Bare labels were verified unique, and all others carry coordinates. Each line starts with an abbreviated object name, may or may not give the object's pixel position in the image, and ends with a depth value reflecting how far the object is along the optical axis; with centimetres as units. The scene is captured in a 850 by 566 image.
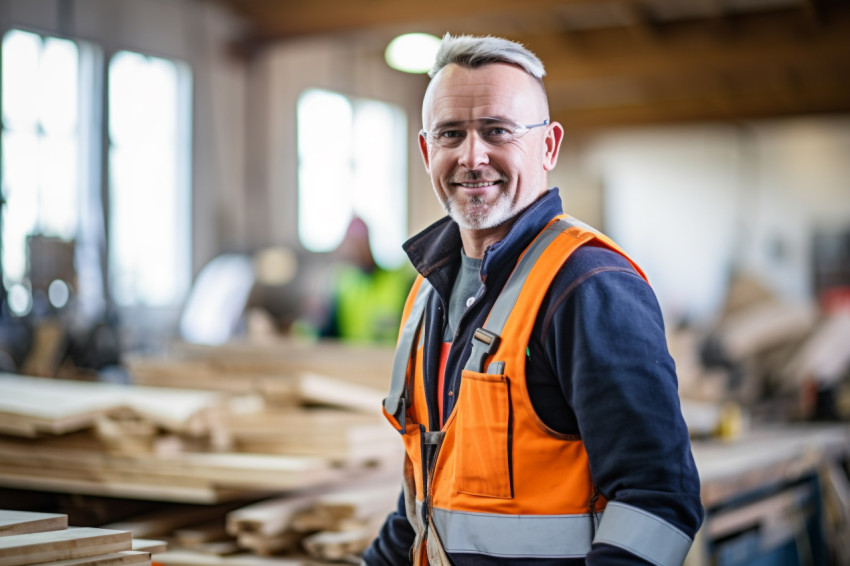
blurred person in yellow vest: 729
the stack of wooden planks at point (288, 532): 332
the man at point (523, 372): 163
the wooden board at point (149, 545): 226
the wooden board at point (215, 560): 333
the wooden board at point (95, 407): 361
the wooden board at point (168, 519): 358
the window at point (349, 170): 1421
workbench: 429
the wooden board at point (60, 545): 190
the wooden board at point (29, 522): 207
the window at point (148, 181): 1095
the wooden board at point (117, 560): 196
